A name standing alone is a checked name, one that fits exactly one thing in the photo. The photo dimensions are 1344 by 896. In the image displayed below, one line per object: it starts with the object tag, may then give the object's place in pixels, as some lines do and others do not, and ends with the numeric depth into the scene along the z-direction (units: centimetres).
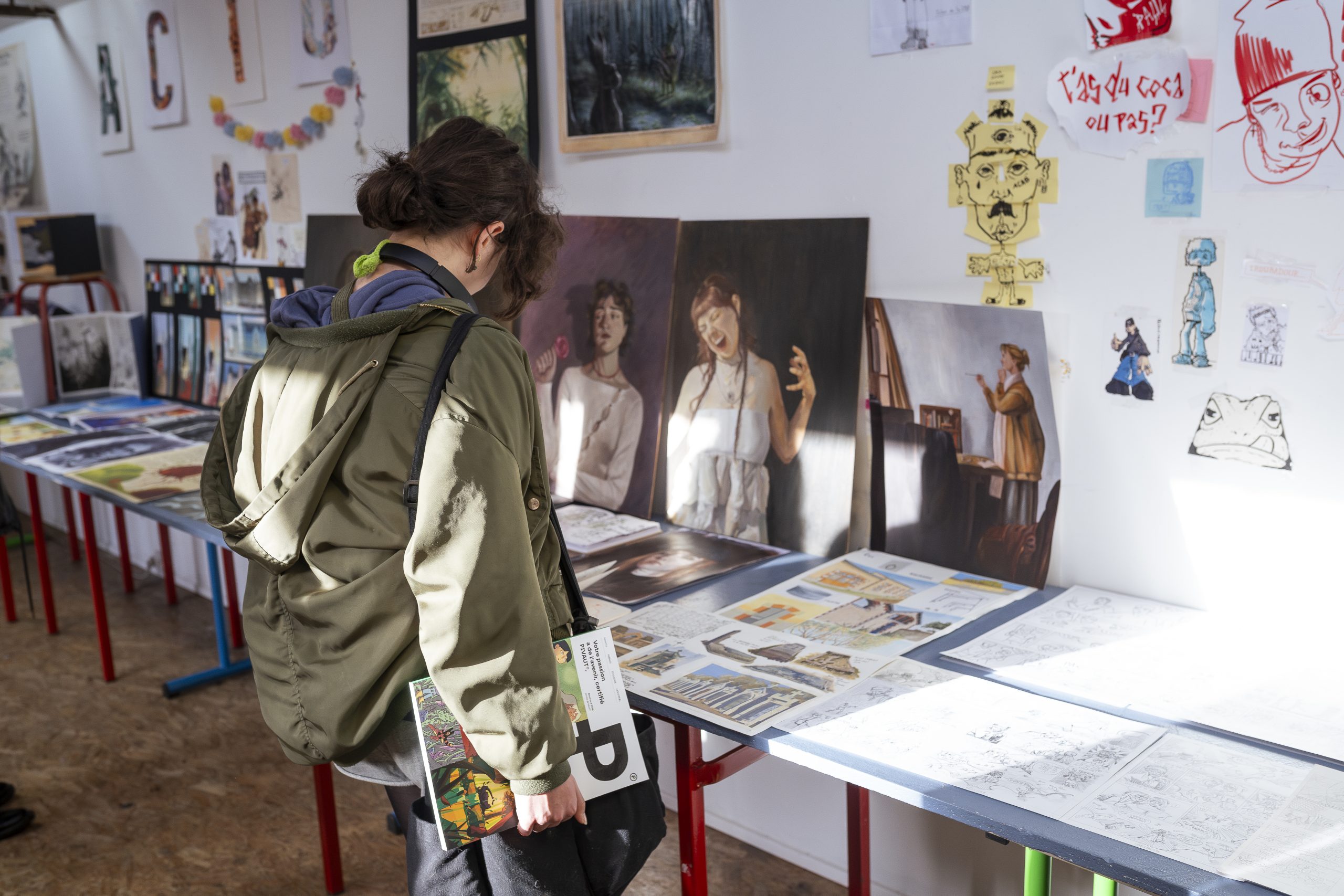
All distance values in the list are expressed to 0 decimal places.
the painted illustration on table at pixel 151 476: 299
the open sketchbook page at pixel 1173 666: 142
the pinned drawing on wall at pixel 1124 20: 163
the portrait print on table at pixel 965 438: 188
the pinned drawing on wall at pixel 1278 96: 151
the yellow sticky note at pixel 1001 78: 181
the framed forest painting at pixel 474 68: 263
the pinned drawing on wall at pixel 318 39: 314
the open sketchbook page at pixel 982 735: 128
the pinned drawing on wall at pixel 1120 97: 164
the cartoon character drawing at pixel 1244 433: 164
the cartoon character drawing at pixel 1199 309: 166
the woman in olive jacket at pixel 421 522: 119
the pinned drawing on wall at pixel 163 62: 389
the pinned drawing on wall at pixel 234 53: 351
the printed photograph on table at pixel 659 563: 205
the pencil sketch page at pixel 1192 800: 114
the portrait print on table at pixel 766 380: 212
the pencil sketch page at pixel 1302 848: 107
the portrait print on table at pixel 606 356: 246
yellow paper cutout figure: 182
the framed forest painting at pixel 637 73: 225
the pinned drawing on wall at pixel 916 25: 186
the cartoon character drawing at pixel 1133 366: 175
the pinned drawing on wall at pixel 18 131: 487
